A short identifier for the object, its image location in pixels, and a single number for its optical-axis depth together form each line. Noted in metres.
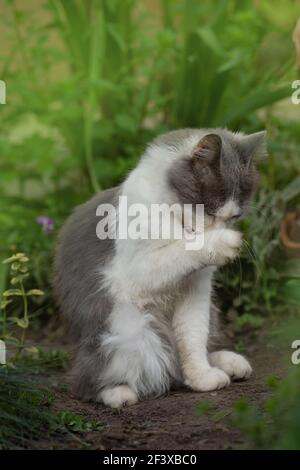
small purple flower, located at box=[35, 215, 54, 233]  4.04
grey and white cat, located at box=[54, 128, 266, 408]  2.66
